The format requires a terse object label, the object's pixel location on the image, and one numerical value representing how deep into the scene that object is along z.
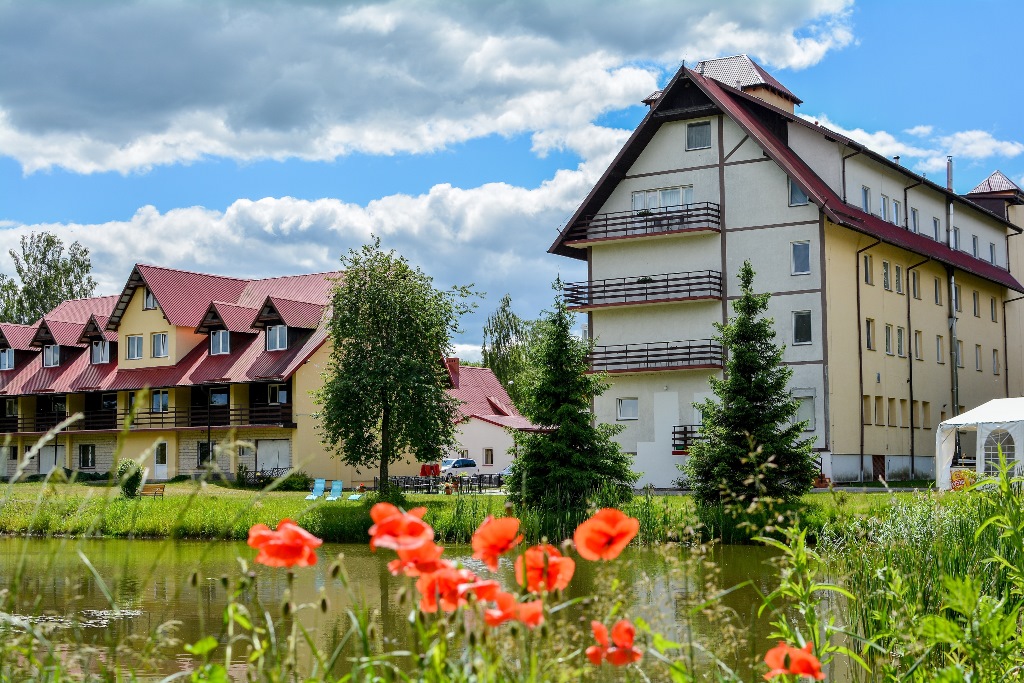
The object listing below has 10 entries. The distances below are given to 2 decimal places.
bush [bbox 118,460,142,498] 34.59
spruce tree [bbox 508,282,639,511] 29.88
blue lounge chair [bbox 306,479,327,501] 39.28
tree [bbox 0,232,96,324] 71.19
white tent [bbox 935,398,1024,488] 30.55
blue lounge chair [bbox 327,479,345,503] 38.86
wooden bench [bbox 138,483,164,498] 38.97
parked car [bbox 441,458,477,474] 60.25
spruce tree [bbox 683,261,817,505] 28.53
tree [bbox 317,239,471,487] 35.53
